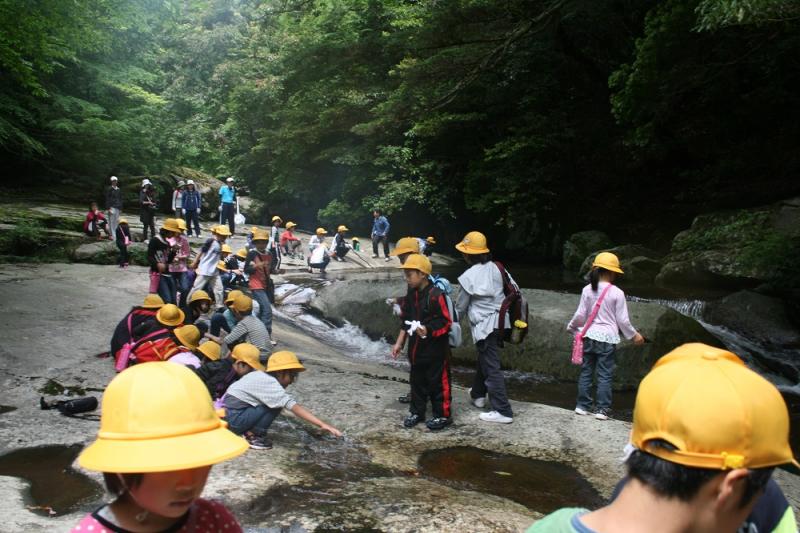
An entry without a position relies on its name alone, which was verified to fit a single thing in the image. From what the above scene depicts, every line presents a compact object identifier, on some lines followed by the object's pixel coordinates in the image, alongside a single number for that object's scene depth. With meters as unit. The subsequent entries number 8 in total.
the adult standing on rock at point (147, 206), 17.02
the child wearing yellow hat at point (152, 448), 1.56
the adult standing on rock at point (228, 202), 22.06
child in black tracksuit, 6.07
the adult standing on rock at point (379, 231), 23.45
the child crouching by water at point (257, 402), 5.26
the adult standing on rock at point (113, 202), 16.95
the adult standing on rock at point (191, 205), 19.68
